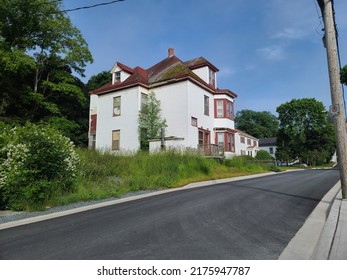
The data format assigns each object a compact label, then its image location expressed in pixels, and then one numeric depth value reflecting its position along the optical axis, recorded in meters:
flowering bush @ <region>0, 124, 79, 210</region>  8.06
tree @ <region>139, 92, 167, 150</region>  21.72
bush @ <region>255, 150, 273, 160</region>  36.52
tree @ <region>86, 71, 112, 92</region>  39.66
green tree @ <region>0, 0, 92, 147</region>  22.72
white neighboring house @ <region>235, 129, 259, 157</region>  43.17
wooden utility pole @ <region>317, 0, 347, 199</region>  7.28
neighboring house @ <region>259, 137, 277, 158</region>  75.07
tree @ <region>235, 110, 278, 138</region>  92.12
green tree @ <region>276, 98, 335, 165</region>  52.78
